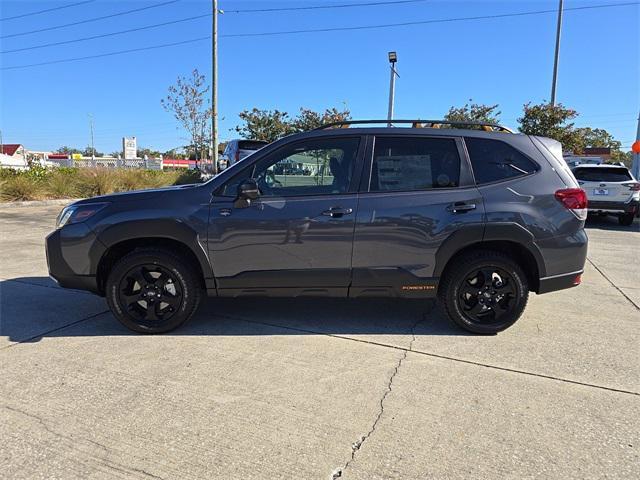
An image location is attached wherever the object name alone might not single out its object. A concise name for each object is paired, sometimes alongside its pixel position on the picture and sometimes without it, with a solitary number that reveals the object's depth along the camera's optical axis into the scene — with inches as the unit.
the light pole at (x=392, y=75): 677.3
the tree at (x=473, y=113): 1274.6
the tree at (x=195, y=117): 1043.3
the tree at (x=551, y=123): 936.9
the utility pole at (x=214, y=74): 839.7
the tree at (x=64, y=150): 5456.2
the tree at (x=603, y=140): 2937.5
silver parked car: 498.3
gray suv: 160.2
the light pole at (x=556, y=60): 954.7
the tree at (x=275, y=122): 1256.2
